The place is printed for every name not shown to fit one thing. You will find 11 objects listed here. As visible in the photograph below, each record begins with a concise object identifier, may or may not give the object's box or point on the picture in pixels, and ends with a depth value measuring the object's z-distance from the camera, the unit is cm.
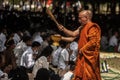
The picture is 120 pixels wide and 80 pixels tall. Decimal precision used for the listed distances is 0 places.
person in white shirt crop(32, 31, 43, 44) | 1294
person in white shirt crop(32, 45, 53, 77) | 859
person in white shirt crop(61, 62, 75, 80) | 790
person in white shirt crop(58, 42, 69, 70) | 1062
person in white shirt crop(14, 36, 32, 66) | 1036
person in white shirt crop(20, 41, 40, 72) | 966
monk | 669
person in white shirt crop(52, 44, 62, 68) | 1094
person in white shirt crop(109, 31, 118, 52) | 1548
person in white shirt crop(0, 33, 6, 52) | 1156
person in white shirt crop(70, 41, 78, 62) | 1096
